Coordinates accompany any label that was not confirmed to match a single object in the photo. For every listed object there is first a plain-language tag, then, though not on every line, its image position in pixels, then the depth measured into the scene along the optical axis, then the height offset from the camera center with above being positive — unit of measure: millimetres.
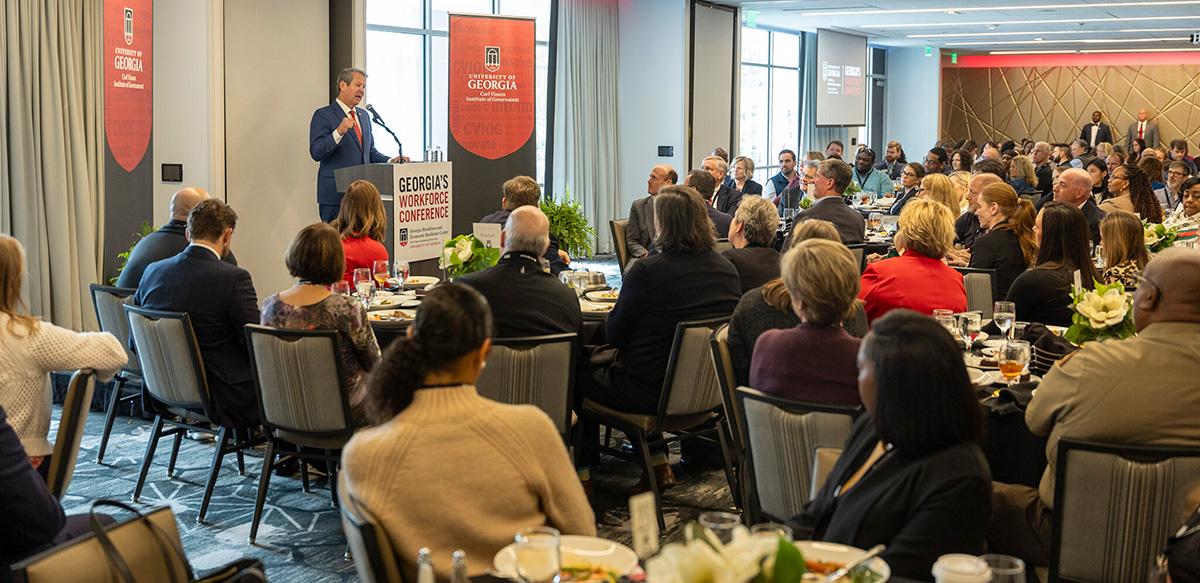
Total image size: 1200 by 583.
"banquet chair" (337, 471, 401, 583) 1822 -633
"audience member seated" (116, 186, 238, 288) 5020 -309
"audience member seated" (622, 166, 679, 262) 7840 -332
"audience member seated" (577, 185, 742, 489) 4227 -479
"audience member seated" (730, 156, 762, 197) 10203 +87
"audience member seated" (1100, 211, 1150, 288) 4684 -243
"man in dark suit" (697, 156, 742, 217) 9027 -96
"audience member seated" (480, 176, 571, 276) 6137 -97
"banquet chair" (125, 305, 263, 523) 4059 -775
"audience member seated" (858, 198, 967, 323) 4355 -357
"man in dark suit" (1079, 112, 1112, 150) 21531 +1135
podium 6938 -146
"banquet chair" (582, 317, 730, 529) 4012 -849
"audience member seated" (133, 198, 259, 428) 4223 -531
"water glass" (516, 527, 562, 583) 1622 -570
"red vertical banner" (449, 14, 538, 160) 8172 +770
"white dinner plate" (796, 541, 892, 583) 1794 -620
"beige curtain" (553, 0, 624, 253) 12141 +844
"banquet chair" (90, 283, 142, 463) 4586 -636
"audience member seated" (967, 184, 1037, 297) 5477 -259
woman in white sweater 3047 -522
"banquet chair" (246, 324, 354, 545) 3705 -747
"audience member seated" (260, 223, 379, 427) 3854 -465
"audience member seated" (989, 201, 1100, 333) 4500 -347
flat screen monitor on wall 18359 +1920
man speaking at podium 7238 +298
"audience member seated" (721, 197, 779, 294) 5117 -305
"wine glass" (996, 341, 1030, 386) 3311 -530
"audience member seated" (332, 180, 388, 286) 5414 -234
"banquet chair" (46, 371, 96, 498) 2928 -686
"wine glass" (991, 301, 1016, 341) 3805 -460
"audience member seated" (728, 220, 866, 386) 3549 -452
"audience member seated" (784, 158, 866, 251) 7105 -142
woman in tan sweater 1949 -510
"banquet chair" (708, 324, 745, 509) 3479 -629
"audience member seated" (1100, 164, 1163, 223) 7633 -44
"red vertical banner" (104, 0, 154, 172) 6785 +646
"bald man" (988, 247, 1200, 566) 2479 -470
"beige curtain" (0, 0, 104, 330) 6270 +179
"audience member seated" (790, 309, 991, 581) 1997 -510
